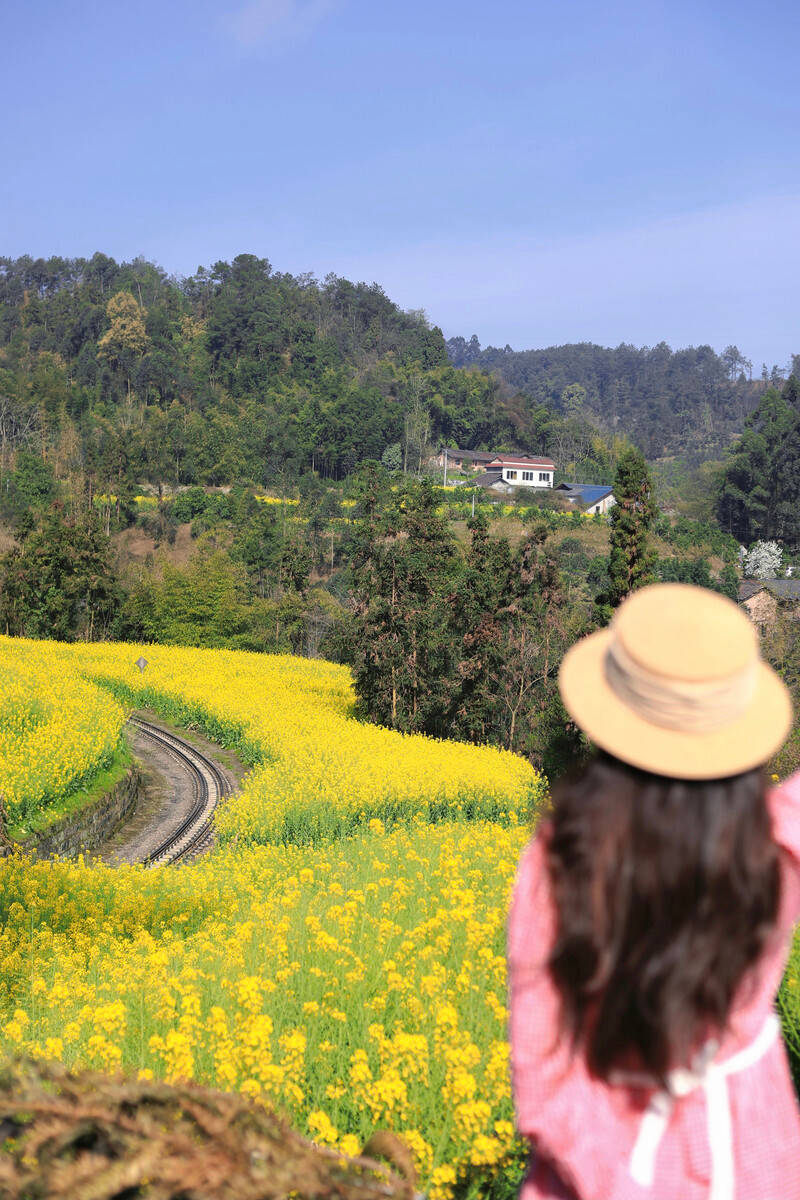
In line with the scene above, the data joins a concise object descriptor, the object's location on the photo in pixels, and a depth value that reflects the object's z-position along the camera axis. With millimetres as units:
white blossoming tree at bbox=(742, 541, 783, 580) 65812
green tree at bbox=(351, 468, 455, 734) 24859
